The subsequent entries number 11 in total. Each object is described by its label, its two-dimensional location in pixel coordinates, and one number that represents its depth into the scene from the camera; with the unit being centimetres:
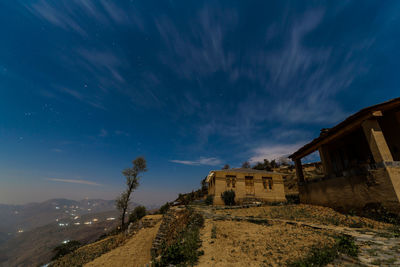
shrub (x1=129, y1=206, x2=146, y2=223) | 2811
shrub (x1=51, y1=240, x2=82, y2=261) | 1999
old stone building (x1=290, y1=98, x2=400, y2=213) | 730
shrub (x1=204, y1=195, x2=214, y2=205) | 1938
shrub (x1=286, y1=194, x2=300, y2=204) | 1553
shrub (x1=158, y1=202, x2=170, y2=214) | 2873
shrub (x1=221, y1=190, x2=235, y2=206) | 1769
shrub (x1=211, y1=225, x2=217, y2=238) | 668
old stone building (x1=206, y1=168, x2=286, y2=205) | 1861
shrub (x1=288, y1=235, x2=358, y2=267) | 368
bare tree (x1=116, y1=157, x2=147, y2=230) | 2559
